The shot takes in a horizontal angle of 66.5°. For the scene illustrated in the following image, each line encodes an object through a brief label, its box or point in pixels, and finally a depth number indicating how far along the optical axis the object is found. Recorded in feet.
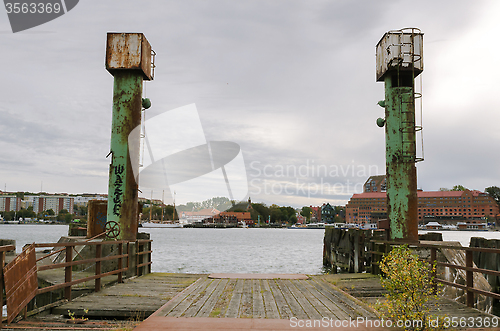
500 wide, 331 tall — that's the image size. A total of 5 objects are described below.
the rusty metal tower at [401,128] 52.06
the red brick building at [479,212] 642.63
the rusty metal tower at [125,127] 49.08
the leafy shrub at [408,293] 20.58
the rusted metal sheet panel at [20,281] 21.26
